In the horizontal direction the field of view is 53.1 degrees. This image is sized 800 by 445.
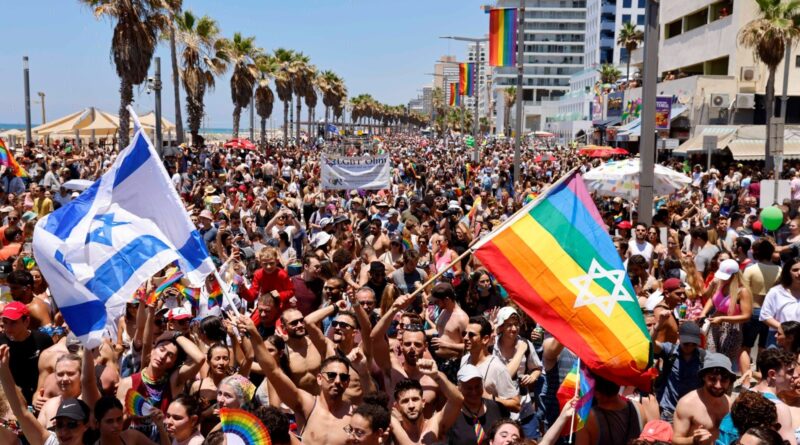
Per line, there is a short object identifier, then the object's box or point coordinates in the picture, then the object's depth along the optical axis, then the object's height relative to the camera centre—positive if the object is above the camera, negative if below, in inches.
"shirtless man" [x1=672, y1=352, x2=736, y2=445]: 188.4 -63.2
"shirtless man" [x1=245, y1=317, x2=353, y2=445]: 190.5 -66.0
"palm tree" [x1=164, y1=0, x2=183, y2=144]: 1417.3 +75.2
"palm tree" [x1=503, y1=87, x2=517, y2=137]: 4503.0 +197.8
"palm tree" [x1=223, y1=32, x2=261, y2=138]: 1937.7 +133.1
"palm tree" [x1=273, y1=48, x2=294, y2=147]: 2509.8 +162.3
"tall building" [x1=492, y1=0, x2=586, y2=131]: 5339.6 +615.0
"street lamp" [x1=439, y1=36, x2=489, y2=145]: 1160.8 +134.9
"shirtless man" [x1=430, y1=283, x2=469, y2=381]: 247.1 -62.5
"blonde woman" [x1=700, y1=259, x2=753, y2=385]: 285.6 -62.3
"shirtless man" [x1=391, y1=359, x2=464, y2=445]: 187.8 -64.9
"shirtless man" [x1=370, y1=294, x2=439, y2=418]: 205.0 -61.4
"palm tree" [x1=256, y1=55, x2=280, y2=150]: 2171.5 +98.5
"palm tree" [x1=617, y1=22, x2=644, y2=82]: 2588.6 +327.4
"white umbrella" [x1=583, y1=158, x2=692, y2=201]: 554.9 -30.0
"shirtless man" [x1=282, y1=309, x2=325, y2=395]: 230.4 -64.8
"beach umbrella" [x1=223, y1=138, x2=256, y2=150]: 1506.5 -28.6
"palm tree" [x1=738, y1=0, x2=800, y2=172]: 1124.5 +149.5
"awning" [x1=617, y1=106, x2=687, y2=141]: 1459.2 +15.0
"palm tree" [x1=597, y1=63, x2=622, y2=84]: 2989.7 +230.8
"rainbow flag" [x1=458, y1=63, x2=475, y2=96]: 1465.2 +102.4
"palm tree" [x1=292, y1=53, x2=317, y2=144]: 2674.7 +183.7
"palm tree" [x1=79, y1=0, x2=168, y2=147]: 1007.3 +112.0
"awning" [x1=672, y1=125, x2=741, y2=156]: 1277.1 +3.2
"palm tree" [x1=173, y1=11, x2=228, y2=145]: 1539.9 +130.9
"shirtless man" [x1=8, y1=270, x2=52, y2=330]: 263.6 -56.2
